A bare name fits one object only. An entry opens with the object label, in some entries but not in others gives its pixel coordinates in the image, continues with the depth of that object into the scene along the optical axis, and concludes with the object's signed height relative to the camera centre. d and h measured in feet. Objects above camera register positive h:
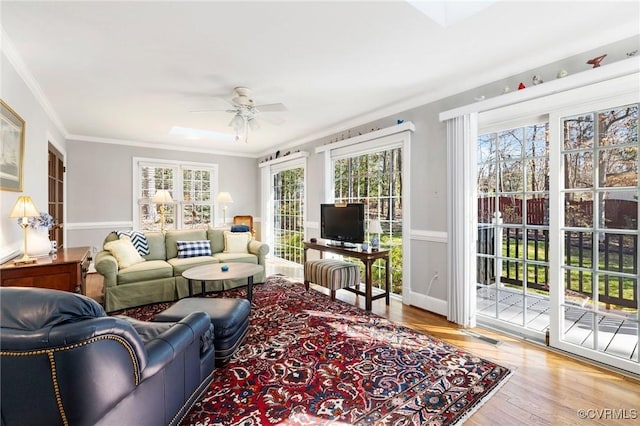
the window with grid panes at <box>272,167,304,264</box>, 19.93 +0.05
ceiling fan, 10.61 +3.95
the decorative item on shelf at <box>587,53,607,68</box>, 7.62 +3.86
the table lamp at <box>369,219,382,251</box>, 12.70 -0.70
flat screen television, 13.41 -0.43
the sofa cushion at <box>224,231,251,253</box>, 16.19 -1.46
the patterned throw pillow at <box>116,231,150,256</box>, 13.93 -1.18
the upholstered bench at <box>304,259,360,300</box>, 12.46 -2.53
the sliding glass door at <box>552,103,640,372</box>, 7.59 -0.58
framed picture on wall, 7.77 +1.85
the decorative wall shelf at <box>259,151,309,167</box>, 18.39 +3.72
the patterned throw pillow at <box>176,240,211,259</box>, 14.92 -1.67
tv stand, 11.85 -1.80
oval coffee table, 10.89 -2.18
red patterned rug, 5.91 -3.83
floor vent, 9.11 -3.85
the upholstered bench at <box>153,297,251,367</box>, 7.65 -2.65
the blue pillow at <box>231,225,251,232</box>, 17.44 -0.76
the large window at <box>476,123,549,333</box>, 9.31 -0.38
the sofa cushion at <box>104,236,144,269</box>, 12.45 -1.51
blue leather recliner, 3.34 -1.67
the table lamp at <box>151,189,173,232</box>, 16.43 +0.95
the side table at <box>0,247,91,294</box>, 7.73 -1.54
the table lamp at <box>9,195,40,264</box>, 8.00 +0.11
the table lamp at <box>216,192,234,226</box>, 19.83 +1.11
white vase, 8.75 -0.75
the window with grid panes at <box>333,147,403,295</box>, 13.56 +0.98
